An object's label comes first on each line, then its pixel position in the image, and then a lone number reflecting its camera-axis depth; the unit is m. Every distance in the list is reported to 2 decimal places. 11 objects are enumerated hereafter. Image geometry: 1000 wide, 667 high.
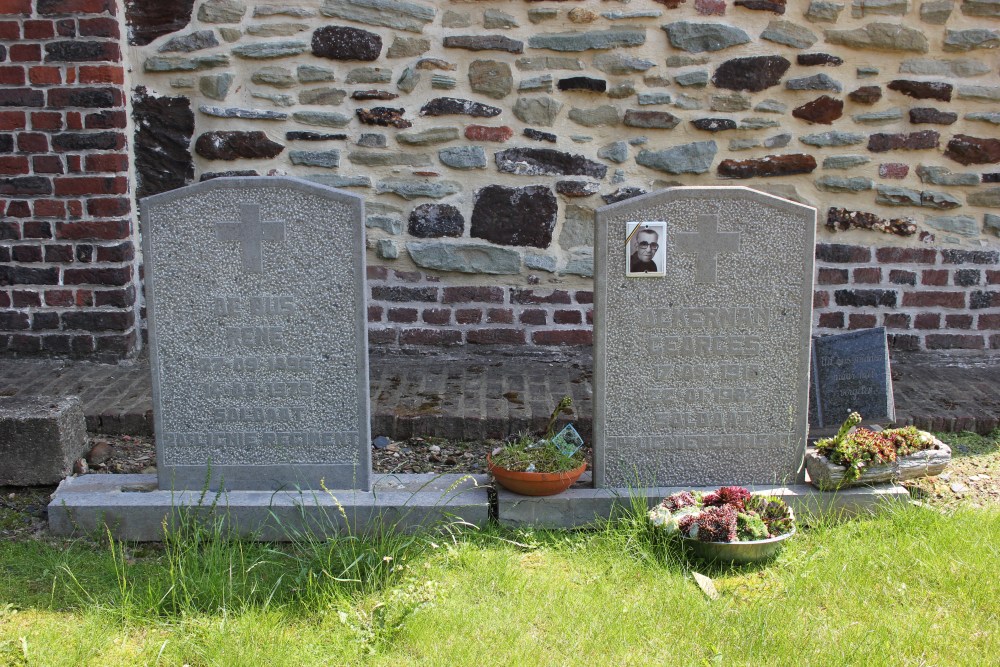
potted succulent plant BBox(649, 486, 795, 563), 2.86
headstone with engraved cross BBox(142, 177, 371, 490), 3.16
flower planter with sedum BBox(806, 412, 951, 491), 3.22
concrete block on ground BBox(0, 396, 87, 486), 3.40
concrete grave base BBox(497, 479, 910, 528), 3.17
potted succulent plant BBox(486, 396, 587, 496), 3.14
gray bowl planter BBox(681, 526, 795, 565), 2.85
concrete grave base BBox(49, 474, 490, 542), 3.12
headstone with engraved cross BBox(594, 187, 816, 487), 3.21
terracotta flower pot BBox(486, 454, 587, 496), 3.12
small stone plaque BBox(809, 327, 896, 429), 3.83
